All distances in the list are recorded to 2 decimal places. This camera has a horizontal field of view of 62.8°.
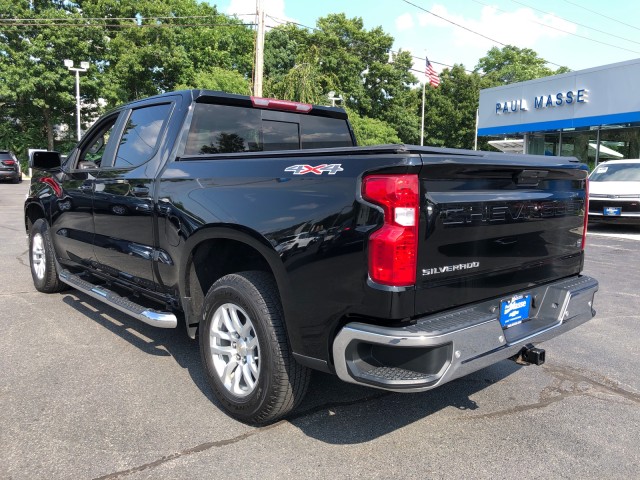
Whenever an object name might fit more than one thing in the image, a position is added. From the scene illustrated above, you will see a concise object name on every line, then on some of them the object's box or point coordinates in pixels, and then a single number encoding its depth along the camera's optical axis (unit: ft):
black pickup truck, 7.82
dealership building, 58.65
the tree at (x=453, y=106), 167.73
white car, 38.70
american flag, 104.58
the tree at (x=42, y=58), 106.83
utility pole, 56.75
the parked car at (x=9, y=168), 89.20
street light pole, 102.18
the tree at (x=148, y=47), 117.91
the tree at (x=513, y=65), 240.94
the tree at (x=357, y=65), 150.51
